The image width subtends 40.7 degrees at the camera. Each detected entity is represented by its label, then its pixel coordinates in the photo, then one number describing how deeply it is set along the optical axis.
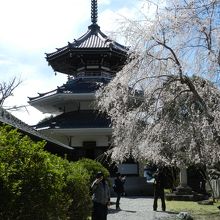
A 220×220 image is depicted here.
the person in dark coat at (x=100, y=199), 8.29
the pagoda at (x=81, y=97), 20.92
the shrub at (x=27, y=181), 4.05
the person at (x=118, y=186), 13.47
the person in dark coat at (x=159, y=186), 12.60
